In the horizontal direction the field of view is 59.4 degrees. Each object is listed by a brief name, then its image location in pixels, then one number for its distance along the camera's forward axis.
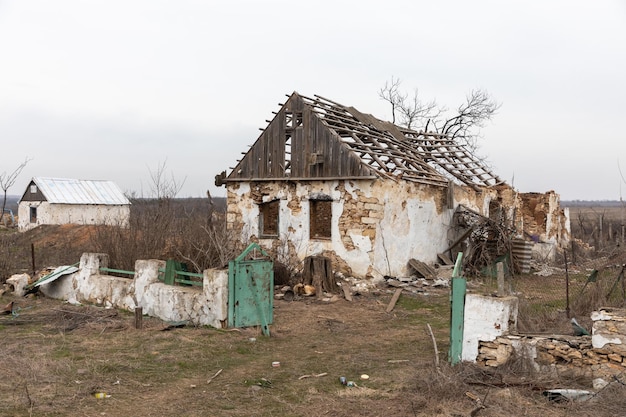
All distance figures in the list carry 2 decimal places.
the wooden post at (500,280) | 6.98
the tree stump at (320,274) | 13.52
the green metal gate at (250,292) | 9.59
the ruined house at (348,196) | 15.02
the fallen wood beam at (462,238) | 16.71
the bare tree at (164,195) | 17.12
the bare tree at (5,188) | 21.24
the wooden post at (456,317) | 7.06
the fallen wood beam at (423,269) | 15.41
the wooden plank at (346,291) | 13.09
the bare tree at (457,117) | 29.95
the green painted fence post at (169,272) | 10.96
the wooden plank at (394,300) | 12.27
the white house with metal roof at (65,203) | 34.72
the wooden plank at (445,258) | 16.73
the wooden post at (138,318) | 9.76
